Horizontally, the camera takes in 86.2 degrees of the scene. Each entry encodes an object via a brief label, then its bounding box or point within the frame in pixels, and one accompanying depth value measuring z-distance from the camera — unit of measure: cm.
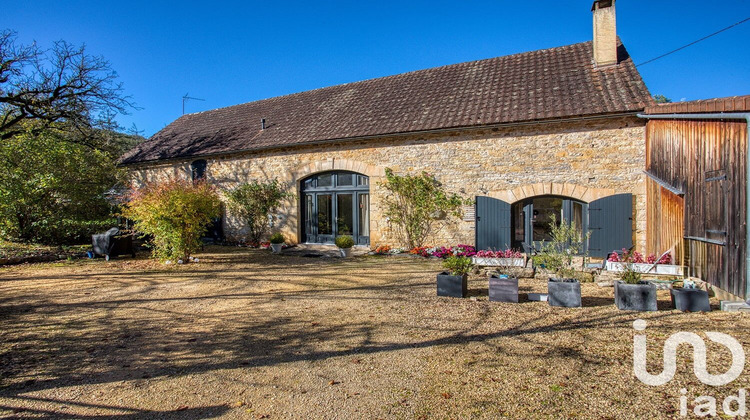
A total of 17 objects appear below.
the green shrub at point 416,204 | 1098
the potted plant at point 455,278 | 618
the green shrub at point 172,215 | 952
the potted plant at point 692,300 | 518
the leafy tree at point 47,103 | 1414
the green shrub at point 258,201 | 1359
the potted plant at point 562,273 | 554
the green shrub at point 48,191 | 1156
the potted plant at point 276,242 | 1261
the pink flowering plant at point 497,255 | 778
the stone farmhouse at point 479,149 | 937
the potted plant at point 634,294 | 523
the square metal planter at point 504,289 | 587
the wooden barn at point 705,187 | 511
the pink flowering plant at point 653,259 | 727
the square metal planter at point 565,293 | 553
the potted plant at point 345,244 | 1141
